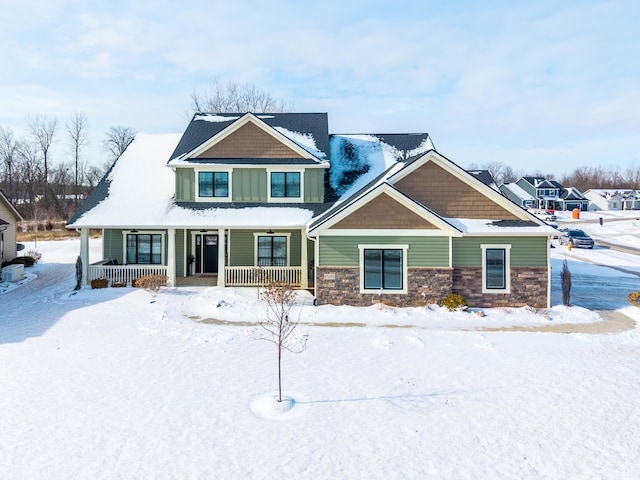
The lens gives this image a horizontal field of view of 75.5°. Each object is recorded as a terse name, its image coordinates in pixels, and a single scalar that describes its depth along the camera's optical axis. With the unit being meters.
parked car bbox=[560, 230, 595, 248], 34.97
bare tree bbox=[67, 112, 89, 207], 57.53
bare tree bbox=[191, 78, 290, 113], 44.84
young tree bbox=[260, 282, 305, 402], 11.07
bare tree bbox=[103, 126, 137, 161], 60.97
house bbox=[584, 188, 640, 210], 88.25
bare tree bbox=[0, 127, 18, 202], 61.06
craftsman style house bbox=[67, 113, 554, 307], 15.16
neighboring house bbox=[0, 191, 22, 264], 22.52
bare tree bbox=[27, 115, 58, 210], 58.45
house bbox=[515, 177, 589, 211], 83.31
